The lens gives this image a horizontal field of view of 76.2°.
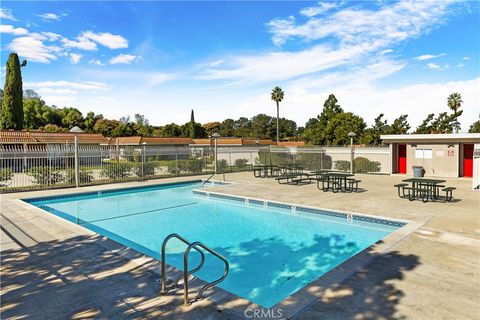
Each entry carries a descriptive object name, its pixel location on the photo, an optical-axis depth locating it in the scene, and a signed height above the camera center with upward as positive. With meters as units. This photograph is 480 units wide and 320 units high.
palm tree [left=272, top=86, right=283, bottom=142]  50.53 +8.32
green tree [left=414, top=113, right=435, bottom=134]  39.40 +2.34
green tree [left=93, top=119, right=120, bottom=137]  53.09 +3.58
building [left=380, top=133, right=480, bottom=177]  17.11 -0.53
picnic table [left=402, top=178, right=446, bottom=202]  10.34 -1.68
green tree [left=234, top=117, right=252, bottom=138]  70.65 +4.91
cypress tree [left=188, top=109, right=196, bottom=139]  53.34 +3.27
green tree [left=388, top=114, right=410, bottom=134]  38.22 +2.43
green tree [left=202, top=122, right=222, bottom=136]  78.80 +5.12
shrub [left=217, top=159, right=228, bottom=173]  21.62 -1.44
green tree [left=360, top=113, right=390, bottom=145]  32.22 +1.49
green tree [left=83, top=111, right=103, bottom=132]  54.70 +4.40
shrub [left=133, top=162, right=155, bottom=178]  17.72 -1.37
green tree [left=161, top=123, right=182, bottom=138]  57.34 +2.79
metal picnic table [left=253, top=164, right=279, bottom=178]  17.98 -1.65
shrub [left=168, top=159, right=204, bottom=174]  19.31 -1.34
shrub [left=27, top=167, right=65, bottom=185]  14.16 -1.34
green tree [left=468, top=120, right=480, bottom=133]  40.66 +2.22
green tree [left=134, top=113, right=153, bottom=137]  56.97 +3.00
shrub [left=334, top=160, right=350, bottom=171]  21.11 -1.46
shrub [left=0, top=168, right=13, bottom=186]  13.54 -1.20
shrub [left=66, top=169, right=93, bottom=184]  15.04 -1.48
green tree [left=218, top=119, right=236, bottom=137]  72.53 +4.29
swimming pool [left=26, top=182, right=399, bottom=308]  5.51 -2.33
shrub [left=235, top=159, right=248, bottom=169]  23.33 -1.39
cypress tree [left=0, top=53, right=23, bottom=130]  30.47 +4.90
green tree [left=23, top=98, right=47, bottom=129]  54.25 +5.68
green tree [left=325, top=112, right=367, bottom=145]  32.97 +1.82
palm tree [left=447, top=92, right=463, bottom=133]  47.75 +6.52
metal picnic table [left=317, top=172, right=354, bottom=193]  12.66 -1.73
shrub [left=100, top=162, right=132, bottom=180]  16.50 -1.32
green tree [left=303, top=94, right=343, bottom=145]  35.72 +3.26
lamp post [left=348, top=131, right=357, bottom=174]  19.12 -1.08
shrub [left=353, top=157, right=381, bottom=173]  20.00 -1.43
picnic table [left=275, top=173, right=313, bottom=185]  15.27 -1.84
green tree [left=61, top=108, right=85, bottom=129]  55.51 +5.02
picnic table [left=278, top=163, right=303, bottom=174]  19.41 -1.78
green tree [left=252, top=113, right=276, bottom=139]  67.38 +3.32
